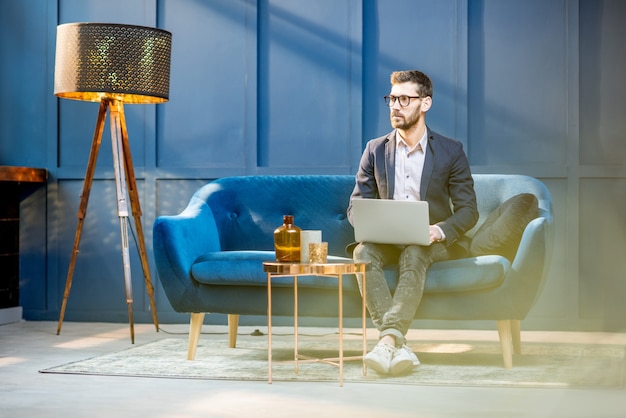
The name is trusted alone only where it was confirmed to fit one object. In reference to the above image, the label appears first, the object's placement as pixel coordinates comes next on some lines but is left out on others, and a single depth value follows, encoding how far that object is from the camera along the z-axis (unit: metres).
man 5.99
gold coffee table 5.15
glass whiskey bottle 5.41
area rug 5.33
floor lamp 7.18
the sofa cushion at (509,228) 5.96
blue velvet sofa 5.82
